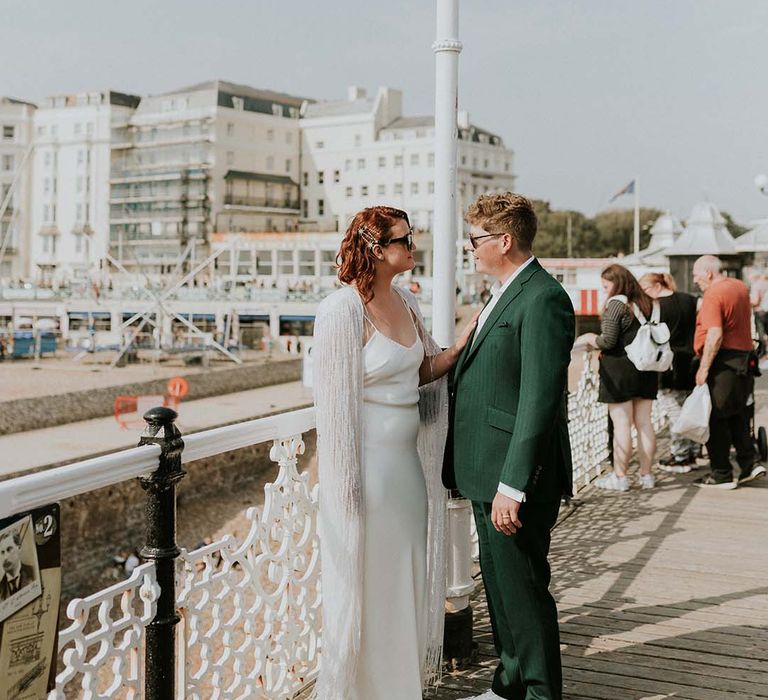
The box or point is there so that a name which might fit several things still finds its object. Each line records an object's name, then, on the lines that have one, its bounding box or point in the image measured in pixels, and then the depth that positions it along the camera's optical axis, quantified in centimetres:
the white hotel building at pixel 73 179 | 9538
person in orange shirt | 657
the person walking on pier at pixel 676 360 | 731
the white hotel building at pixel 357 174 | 9062
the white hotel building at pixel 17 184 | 9800
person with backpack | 654
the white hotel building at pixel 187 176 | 9350
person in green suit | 276
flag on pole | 5048
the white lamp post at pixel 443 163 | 375
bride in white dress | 276
